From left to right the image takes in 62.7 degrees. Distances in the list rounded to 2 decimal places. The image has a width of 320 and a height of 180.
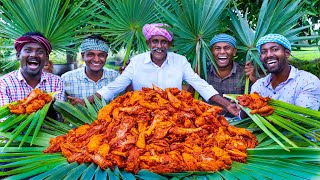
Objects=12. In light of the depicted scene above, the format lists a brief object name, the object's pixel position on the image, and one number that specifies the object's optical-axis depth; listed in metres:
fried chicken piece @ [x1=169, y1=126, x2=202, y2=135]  1.72
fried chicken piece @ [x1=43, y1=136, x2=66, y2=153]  1.71
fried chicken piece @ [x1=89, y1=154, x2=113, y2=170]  1.54
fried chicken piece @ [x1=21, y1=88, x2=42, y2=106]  1.91
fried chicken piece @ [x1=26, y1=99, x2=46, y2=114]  1.87
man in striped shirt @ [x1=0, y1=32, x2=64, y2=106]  2.18
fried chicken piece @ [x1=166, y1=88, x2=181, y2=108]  1.88
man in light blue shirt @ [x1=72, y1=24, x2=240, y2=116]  2.56
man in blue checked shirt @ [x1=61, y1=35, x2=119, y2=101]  2.64
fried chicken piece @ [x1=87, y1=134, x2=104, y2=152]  1.64
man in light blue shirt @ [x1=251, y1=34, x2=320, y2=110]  2.11
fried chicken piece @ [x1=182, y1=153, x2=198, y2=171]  1.54
